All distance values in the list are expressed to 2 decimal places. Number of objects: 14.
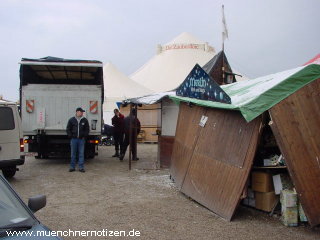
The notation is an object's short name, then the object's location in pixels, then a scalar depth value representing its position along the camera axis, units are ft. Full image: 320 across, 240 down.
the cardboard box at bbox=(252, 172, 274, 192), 21.21
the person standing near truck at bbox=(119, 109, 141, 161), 43.62
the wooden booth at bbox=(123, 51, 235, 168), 37.98
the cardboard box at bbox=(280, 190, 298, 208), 19.30
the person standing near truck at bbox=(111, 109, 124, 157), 45.52
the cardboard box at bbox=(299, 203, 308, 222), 19.31
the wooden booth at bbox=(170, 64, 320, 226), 18.62
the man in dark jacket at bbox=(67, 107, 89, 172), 35.37
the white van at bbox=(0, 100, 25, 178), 29.48
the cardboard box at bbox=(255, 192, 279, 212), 21.29
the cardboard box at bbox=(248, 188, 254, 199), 22.81
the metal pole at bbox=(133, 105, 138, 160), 41.95
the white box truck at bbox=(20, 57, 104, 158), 38.63
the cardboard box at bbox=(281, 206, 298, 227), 19.34
